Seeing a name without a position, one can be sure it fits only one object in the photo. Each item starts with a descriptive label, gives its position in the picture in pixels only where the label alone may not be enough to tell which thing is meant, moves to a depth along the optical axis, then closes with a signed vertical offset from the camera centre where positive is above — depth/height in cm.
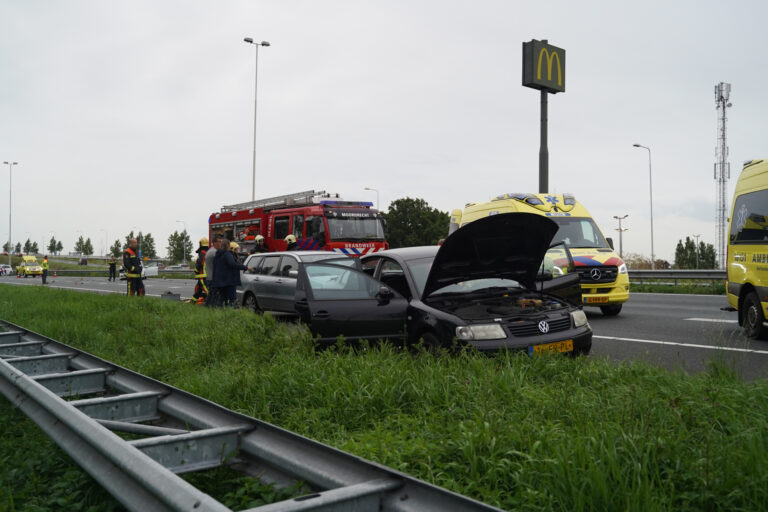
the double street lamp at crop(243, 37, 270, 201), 3981 +1021
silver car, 1204 -39
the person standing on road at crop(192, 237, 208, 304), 1647 -38
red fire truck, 2100 +128
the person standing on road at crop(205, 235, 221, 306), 1388 -33
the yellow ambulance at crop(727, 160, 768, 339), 862 +22
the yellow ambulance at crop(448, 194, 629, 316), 1259 +43
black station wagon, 614 -39
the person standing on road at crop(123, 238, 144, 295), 1689 -23
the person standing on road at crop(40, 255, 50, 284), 3963 -47
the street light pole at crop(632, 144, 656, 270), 4403 +711
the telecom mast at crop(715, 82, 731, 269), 5506 +1031
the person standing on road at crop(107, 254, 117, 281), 4419 -78
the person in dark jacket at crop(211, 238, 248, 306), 1330 -29
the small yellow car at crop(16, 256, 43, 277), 6406 -96
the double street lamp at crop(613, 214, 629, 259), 7031 +415
